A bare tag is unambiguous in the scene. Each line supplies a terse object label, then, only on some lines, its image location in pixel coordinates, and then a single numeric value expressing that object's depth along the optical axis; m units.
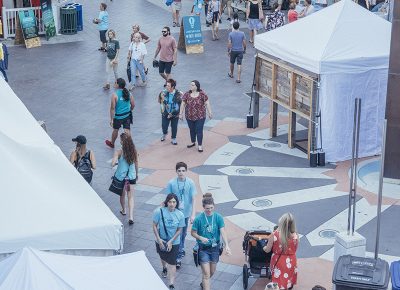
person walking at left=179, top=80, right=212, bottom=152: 17.72
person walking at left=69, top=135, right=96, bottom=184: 14.73
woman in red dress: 11.62
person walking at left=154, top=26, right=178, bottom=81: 22.50
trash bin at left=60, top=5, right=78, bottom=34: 29.30
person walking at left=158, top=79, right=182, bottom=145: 18.14
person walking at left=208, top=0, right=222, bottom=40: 28.91
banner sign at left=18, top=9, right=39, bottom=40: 27.84
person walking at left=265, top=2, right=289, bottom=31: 27.19
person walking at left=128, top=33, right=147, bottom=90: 22.41
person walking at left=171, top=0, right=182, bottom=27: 30.25
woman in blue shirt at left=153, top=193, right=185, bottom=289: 12.05
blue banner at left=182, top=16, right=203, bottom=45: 27.02
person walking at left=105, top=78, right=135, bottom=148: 17.91
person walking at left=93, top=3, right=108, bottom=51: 26.67
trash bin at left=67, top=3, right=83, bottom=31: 29.75
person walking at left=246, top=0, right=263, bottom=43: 27.94
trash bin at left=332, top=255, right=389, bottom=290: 10.47
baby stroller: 12.34
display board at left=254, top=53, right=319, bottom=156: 17.36
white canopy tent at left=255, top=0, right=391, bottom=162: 16.98
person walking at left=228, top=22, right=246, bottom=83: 23.34
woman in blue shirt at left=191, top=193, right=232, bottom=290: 11.92
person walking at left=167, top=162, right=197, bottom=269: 13.04
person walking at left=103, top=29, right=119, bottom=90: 22.48
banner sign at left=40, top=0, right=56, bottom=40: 28.53
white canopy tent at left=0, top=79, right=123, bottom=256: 10.18
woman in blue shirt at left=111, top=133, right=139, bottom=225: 14.20
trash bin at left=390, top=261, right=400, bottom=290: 11.04
